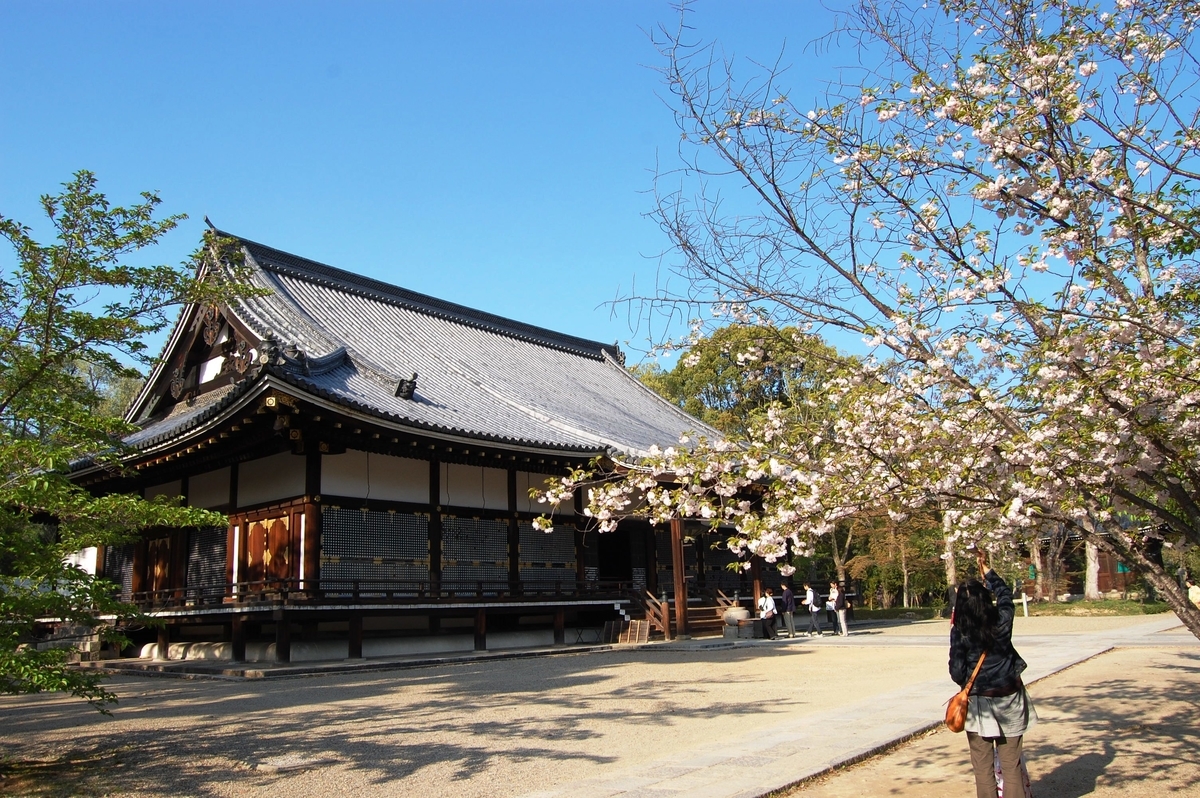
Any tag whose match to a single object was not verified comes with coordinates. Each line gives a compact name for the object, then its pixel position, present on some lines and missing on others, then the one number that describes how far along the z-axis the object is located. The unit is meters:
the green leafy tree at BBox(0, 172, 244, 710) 7.01
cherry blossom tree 5.27
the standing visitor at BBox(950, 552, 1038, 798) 5.48
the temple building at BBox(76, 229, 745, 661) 16.59
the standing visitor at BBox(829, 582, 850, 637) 22.44
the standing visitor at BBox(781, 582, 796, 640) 22.66
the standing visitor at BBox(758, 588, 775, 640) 21.78
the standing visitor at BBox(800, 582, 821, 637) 23.23
